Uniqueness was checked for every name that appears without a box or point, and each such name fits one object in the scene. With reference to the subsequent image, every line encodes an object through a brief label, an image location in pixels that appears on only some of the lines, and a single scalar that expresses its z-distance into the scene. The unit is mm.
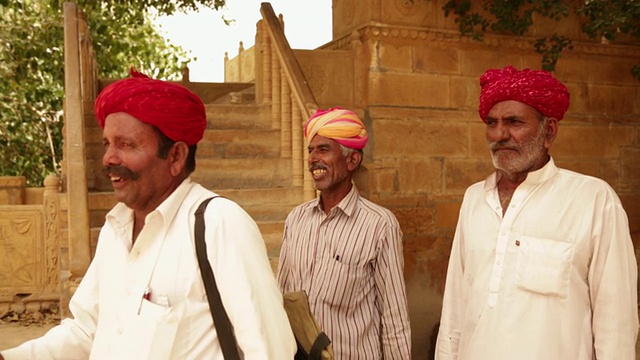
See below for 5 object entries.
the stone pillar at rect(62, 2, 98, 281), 4199
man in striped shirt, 2709
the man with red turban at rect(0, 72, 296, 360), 1536
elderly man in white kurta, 2182
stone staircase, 5230
